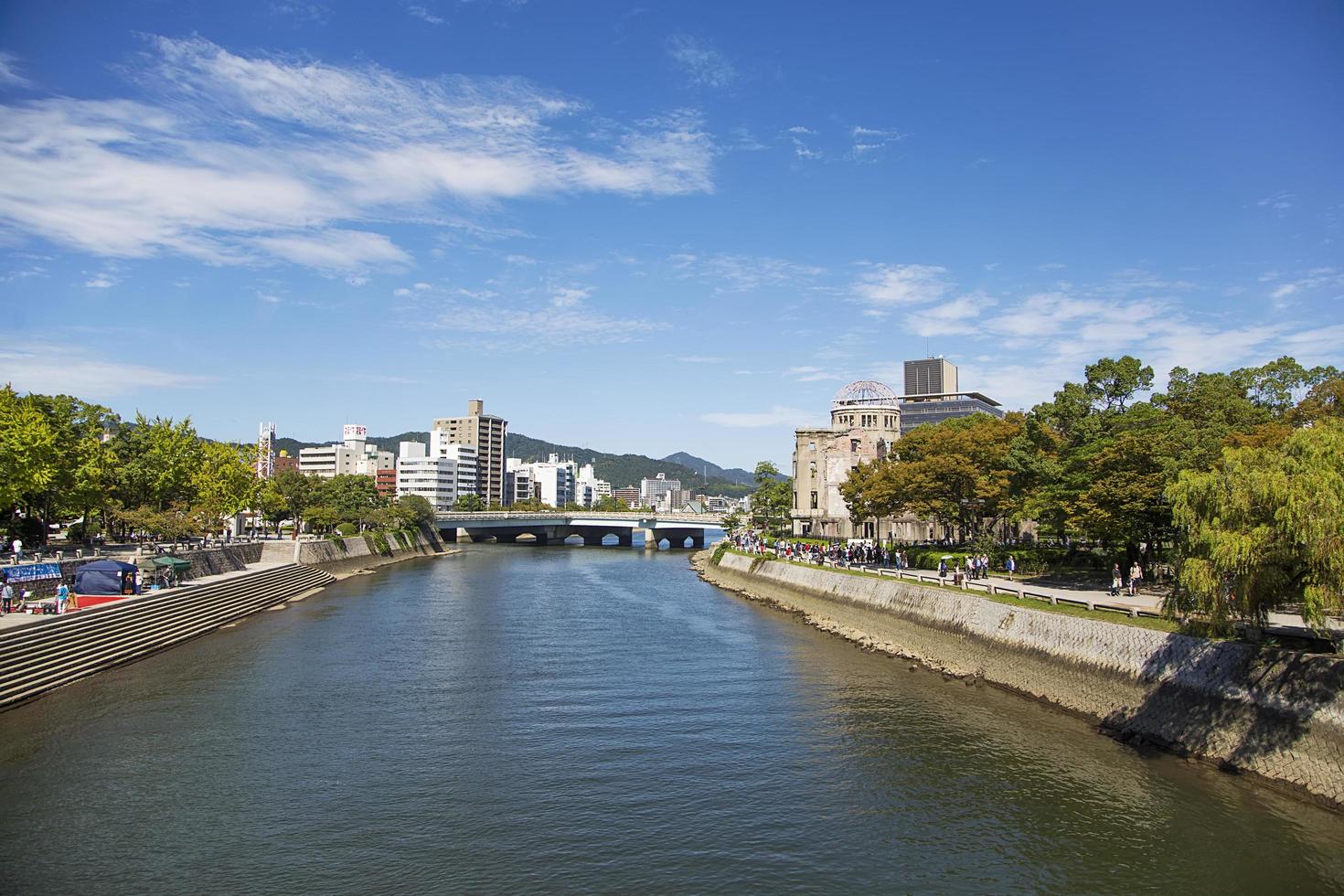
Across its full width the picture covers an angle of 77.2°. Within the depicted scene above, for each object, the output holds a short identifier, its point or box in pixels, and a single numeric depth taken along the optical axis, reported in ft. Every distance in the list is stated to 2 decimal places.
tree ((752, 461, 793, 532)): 376.48
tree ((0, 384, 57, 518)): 135.33
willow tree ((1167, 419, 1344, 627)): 68.49
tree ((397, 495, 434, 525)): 394.32
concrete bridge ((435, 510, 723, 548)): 455.22
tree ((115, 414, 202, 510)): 214.90
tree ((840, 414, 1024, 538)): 196.75
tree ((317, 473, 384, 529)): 338.13
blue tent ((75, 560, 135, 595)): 132.46
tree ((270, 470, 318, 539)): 314.55
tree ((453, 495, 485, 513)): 603.67
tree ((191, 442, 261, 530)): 236.02
